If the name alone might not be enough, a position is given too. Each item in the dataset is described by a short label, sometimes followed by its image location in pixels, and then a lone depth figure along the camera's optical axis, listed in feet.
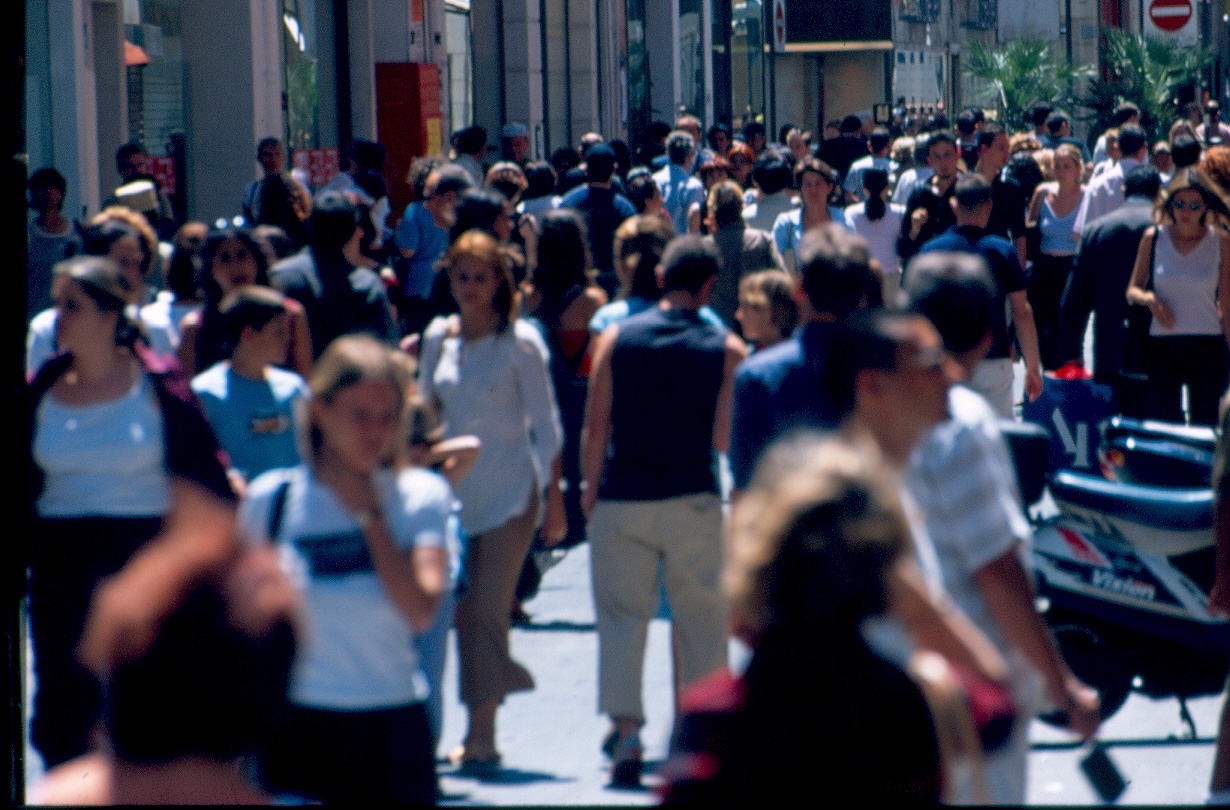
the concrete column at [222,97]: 110.52
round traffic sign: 121.39
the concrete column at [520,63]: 184.75
